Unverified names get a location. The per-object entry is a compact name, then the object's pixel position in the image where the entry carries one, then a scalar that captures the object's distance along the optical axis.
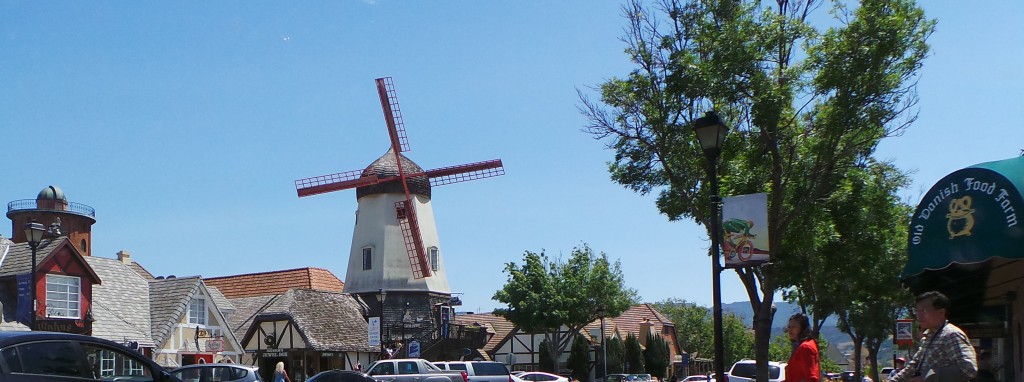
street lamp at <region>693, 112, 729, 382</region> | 14.36
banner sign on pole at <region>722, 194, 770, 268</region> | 15.55
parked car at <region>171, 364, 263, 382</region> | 22.38
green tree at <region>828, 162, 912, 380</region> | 24.87
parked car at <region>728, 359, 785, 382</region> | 36.50
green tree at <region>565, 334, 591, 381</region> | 65.31
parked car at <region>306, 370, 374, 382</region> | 25.31
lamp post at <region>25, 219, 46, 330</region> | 23.53
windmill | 59.56
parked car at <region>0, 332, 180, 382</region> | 9.60
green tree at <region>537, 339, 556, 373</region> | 64.62
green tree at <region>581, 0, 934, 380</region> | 20.58
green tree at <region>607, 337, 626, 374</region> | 69.00
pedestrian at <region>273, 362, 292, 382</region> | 32.96
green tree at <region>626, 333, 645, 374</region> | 71.38
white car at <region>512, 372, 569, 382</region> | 49.37
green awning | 11.31
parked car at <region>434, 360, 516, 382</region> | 39.94
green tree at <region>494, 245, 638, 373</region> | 59.69
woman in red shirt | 10.12
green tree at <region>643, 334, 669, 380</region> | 73.38
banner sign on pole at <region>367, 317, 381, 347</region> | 41.88
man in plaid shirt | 7.38
